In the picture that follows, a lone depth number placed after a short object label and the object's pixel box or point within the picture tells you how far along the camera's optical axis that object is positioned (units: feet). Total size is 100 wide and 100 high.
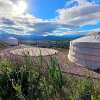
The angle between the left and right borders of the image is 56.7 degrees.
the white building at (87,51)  11.19
